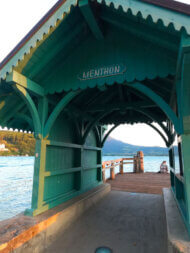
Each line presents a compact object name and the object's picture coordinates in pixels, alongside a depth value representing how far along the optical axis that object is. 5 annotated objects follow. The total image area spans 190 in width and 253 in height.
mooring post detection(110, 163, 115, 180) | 11.07
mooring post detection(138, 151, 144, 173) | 14.38
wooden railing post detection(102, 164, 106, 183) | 9.64
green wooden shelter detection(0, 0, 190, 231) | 2.86
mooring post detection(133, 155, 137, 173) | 14.44
